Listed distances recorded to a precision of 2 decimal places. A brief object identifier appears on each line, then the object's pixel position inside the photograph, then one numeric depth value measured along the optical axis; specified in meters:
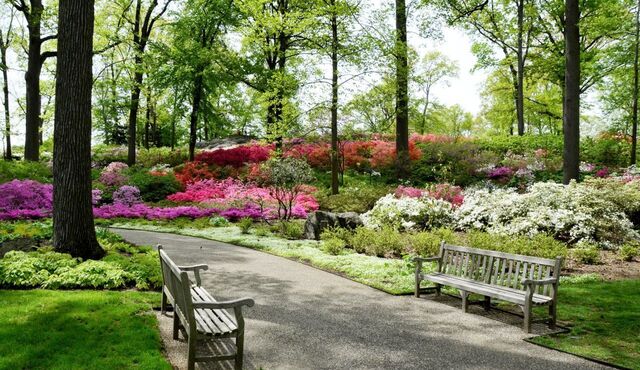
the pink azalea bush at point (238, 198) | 15.83
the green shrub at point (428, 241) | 9.34
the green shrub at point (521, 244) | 8.75
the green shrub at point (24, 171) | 16.94
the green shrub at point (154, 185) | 18.71
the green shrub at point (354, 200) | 15.75
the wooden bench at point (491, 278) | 5.55
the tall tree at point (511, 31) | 24.23
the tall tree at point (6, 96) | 34.19
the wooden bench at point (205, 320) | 3.85
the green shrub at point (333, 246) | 10.09
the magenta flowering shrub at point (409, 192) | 15.22
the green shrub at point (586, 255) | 9.08
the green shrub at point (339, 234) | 11.27
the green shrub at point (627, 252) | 9.36
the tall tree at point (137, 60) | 25.30
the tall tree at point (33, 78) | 18.62
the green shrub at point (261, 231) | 12.89
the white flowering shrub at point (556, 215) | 10.44
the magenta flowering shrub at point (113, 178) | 18.97
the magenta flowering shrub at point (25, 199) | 13.76
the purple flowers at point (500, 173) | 18.20
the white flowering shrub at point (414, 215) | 12.66
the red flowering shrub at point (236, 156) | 23.30
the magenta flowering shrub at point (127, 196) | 17.12
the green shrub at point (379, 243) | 10.23
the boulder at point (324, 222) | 12.40
